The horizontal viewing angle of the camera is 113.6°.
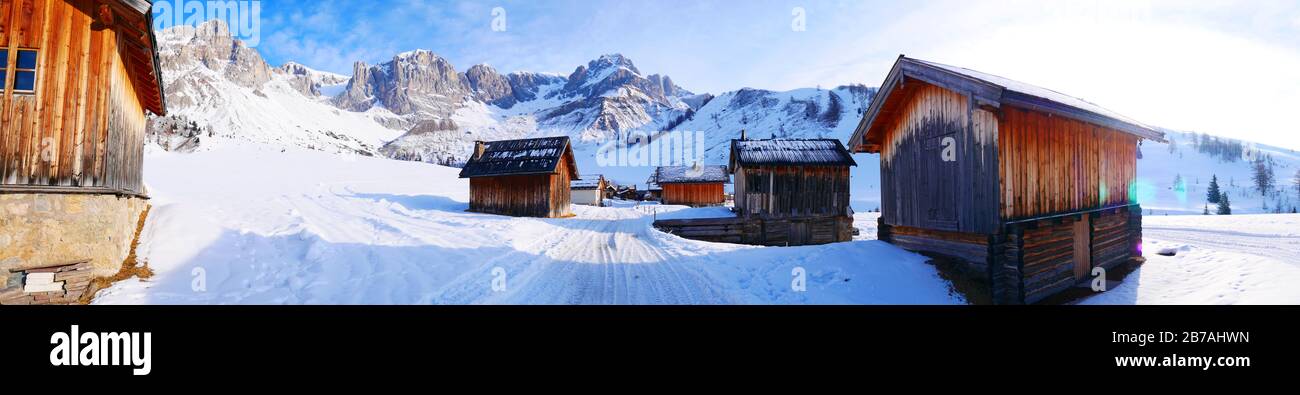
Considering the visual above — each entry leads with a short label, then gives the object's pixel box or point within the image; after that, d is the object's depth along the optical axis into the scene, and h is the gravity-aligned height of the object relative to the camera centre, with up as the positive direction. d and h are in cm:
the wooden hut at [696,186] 4872 +216
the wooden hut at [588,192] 5200 +154
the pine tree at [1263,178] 8106 +572
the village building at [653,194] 6425 +162
